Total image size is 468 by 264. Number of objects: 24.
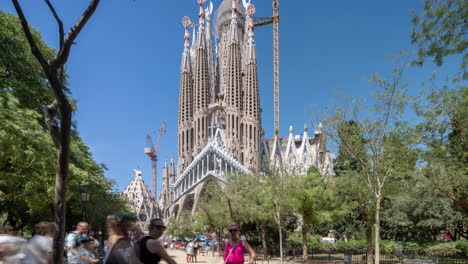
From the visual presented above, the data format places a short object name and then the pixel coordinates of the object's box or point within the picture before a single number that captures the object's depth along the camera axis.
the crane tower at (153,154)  125.76
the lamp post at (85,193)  15.82
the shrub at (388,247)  25.34
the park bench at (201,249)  36.82
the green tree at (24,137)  12.06
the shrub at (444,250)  23.88
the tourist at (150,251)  3.82
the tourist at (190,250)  22.37
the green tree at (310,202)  22.84
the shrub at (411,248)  23.63
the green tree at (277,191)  21.23
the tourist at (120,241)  3.78
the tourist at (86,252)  5.76
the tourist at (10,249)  3.83
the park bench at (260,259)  23.95
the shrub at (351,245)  30.66
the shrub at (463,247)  24.43
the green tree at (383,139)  13.91
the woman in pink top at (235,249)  5.34
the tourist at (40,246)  4.44
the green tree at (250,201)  24.89
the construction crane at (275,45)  104.06
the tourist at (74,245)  5.67
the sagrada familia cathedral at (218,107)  62.28
